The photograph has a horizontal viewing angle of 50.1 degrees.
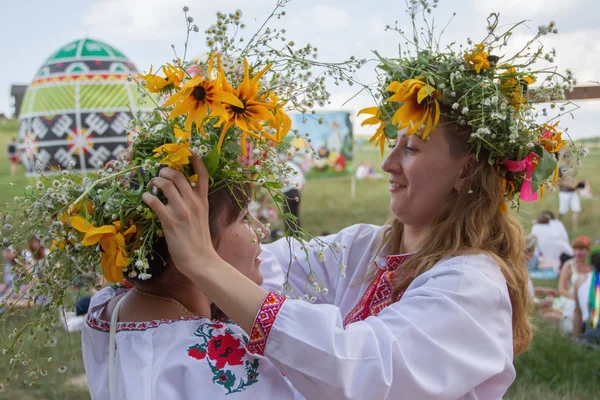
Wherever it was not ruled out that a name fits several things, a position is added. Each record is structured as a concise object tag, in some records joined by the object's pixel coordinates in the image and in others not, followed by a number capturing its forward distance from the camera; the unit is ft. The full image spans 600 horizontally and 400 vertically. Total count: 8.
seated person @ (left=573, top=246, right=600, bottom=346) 20.16
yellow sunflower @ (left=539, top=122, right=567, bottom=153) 7.18
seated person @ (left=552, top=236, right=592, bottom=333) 22.67
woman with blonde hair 5.38
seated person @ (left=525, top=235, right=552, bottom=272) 29.63
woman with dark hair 5.69
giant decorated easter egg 22.89
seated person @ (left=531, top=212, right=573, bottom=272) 29.27
